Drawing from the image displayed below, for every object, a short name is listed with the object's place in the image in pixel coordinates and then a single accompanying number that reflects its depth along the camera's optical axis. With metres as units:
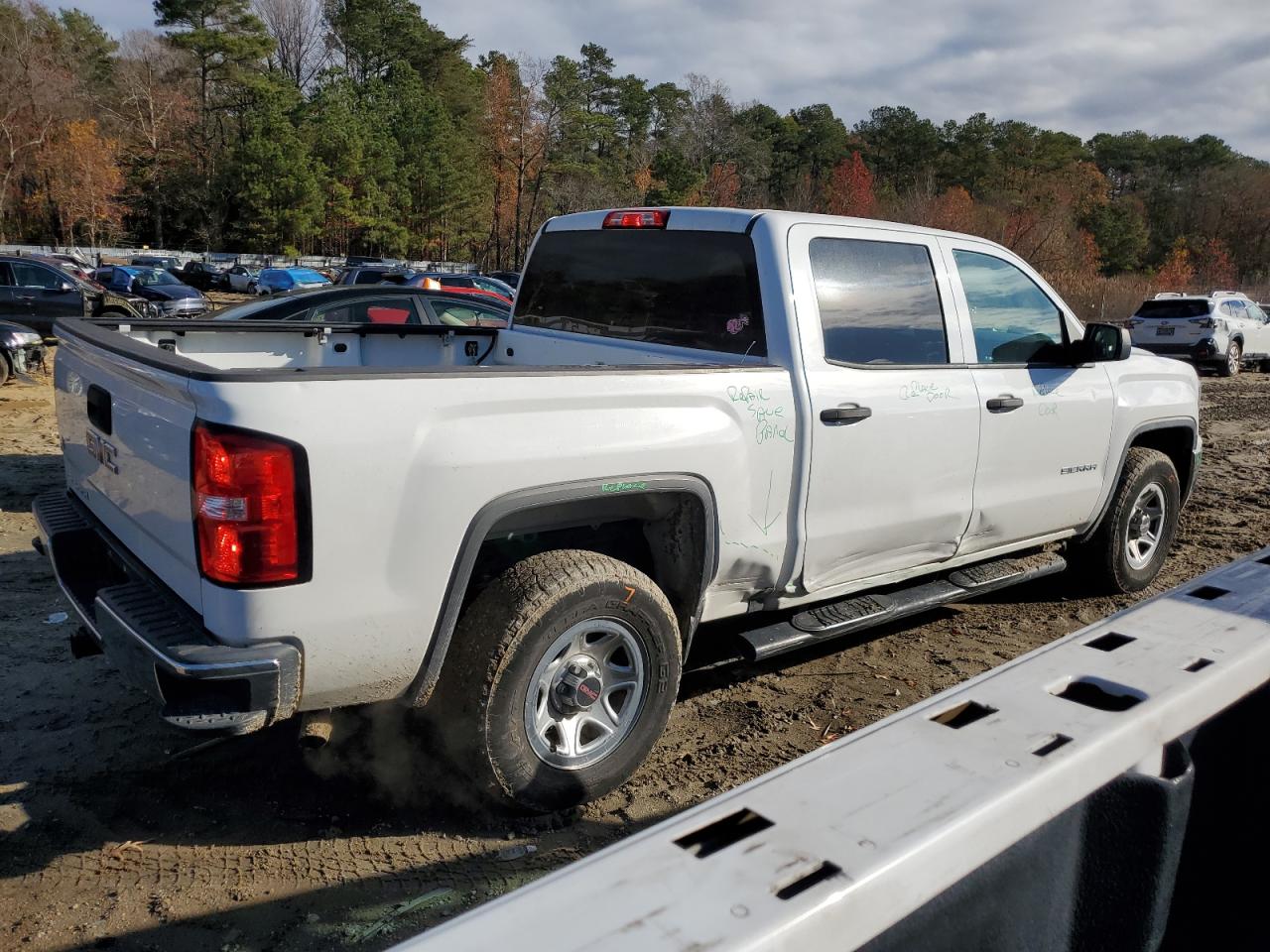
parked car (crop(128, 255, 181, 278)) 48.06
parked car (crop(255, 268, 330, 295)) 38.96
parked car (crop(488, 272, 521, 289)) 35.24
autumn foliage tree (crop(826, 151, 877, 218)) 63.53
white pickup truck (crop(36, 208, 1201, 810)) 2.66
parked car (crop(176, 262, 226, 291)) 45.34
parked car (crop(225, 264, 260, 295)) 43.47
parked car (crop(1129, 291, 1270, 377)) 20.33
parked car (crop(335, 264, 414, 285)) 20.88
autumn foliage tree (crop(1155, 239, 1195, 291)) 70.81
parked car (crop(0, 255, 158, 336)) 15.91
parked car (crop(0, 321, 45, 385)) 12.18
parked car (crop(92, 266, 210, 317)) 27.72
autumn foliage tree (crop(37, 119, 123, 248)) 62.38
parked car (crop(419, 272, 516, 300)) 24.78
